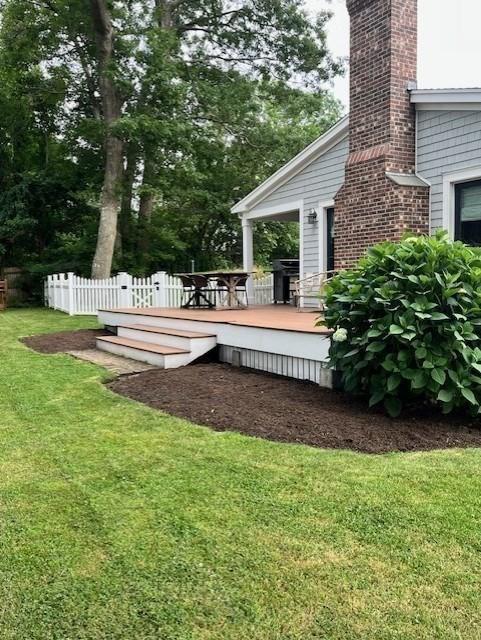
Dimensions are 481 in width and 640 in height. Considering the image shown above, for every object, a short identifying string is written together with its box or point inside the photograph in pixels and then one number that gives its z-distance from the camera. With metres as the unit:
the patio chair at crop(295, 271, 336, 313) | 9.98
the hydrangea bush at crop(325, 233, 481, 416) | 3.79
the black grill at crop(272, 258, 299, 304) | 12.88
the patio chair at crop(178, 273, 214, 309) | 10.07
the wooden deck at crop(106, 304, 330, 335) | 5.80
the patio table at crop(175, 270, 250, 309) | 9.52
